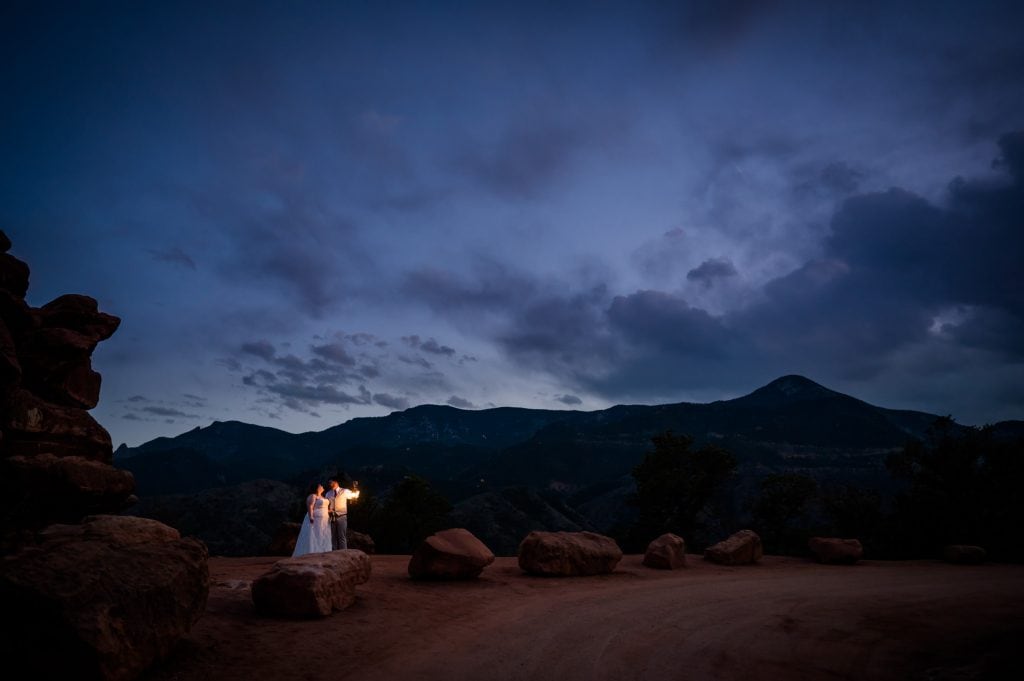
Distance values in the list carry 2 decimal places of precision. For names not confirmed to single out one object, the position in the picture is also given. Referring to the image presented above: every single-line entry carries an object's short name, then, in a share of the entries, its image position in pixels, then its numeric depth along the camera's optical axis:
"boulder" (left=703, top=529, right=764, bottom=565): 20.31
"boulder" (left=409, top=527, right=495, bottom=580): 13.98
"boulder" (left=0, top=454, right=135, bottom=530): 13.42
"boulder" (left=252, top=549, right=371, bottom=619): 9.34
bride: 15.49
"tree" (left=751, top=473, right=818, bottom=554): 41.31
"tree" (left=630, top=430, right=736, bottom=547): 44.00
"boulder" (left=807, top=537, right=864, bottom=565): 21.47
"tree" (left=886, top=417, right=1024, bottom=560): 30.38
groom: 16.62
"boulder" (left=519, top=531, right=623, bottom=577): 15.77
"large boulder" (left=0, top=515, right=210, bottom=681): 5.66
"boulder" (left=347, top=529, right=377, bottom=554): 24.33
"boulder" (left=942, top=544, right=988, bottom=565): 21.95
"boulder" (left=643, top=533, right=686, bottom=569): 18.41
